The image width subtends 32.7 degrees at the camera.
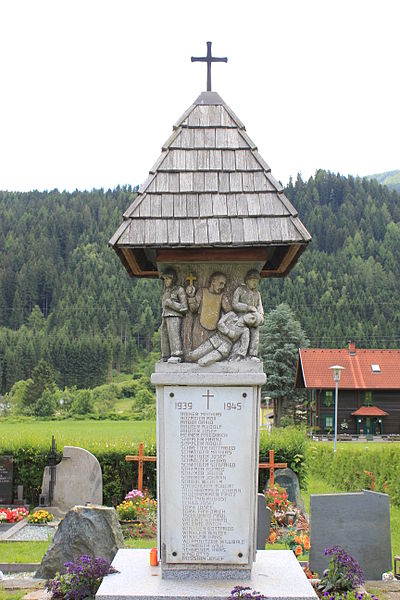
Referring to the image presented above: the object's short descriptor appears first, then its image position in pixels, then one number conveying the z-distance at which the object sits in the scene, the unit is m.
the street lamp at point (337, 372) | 25.61
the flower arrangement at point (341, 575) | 6.72
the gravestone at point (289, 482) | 15.58
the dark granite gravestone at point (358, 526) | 8.75
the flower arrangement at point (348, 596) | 6.45
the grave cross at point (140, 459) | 16.06
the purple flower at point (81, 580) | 6.52
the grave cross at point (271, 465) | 15.70
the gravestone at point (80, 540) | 8.87
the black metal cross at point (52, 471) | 15.84
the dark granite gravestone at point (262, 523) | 9.81
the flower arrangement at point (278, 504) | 13.66
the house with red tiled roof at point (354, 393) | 48.75
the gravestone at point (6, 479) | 16.67
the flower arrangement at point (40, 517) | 14.90
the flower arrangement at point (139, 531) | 13.46
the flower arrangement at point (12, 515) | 15.25
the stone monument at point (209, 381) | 6.41
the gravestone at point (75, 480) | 15.72
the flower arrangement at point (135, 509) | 14.62
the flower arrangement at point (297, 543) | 10.09
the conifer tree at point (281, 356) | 55.84
